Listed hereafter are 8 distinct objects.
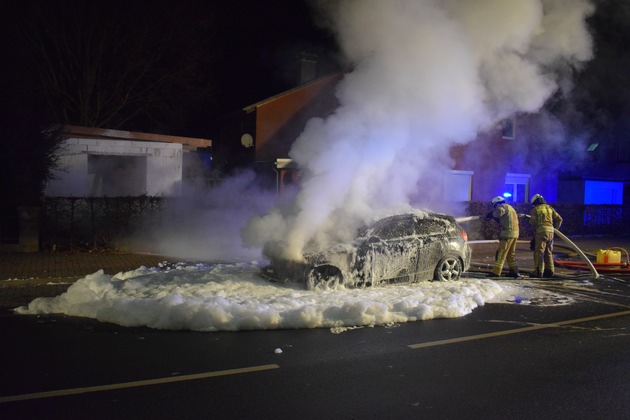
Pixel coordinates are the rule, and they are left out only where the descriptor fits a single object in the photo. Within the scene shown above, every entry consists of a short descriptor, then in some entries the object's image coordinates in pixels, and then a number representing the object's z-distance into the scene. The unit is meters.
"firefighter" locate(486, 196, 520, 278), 11.17
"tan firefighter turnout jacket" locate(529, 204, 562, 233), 11.29
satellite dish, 21.95
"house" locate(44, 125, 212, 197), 15.45
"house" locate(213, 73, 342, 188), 21.67
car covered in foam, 8.68
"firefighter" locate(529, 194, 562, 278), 11.27
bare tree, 22.81
